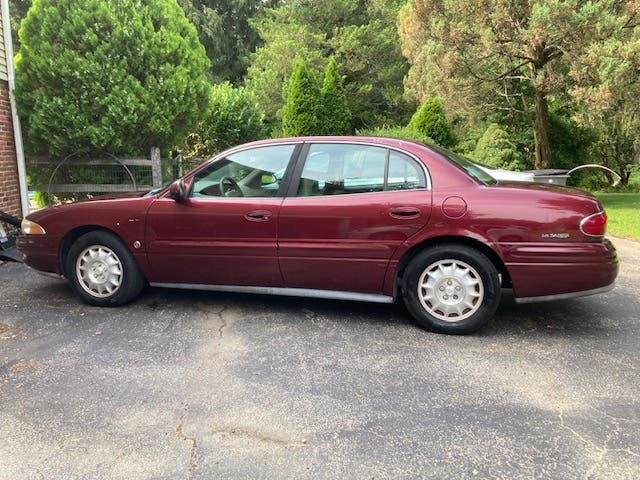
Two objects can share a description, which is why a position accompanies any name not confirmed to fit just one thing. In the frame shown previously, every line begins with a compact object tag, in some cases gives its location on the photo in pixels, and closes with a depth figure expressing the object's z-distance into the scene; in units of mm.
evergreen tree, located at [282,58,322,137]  13633
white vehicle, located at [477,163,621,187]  6498
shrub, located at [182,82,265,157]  12414
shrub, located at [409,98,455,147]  14844
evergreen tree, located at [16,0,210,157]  8062
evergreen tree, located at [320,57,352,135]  14156
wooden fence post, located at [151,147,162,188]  9234
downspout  8039
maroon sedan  3633
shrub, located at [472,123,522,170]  15195
